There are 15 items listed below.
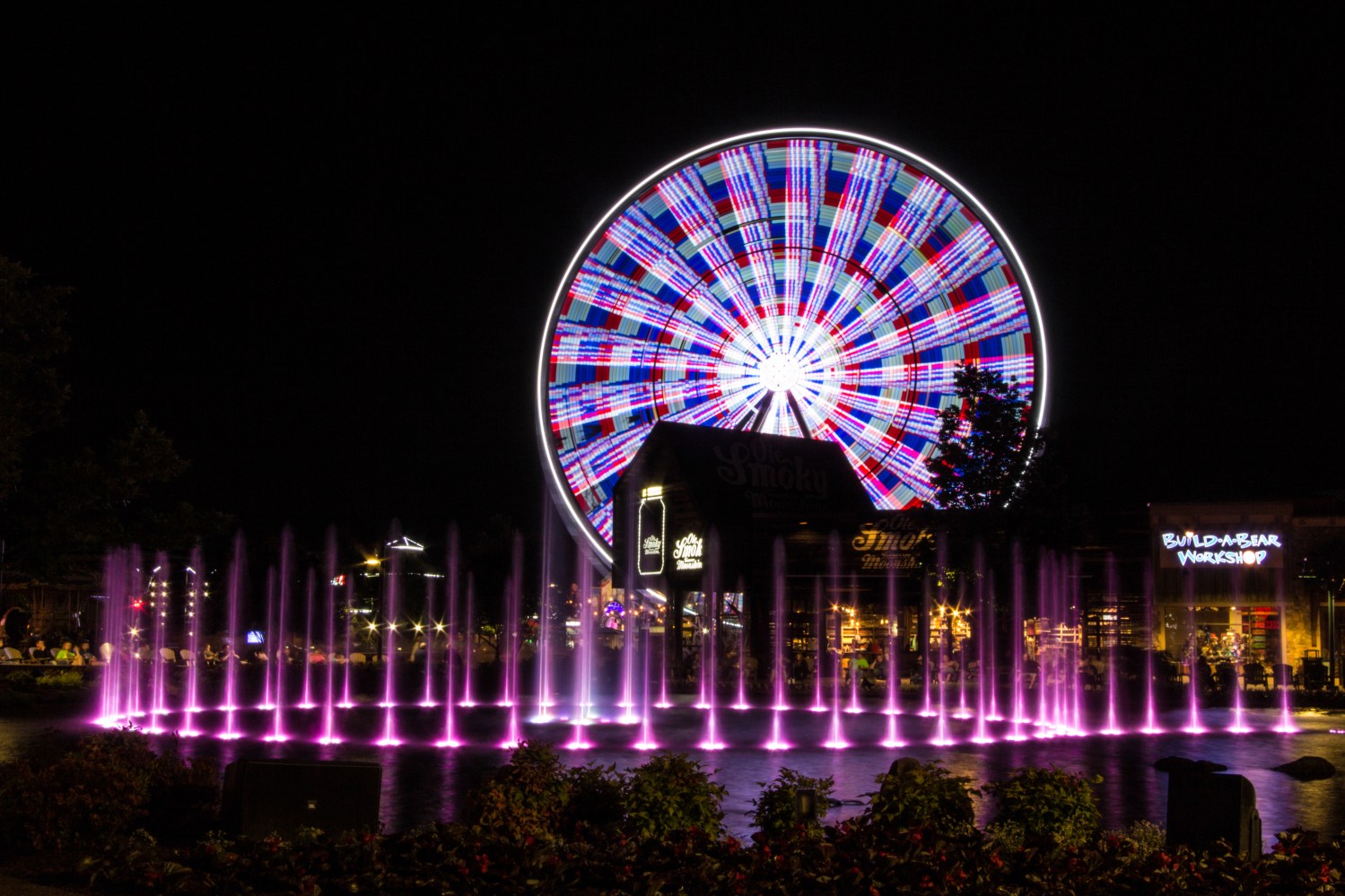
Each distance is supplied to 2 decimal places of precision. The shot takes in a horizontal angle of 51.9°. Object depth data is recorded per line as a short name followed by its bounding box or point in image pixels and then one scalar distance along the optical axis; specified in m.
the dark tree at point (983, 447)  30.47
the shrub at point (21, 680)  26.39
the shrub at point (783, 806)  8.57
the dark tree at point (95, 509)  25.56
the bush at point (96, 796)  9.15
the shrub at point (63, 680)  27.00
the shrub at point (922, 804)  8.43
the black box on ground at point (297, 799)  8.45
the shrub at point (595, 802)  9.46
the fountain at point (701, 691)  20.50
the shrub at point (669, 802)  8.68
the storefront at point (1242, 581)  36.53
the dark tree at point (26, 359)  25.34
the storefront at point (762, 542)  35.75
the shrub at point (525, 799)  8.62
